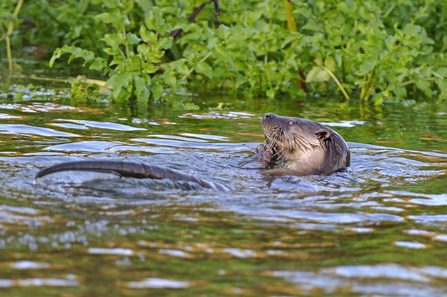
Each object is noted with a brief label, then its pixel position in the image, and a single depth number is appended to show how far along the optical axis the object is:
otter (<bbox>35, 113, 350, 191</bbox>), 10.13
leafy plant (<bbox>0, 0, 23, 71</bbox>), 18.03
